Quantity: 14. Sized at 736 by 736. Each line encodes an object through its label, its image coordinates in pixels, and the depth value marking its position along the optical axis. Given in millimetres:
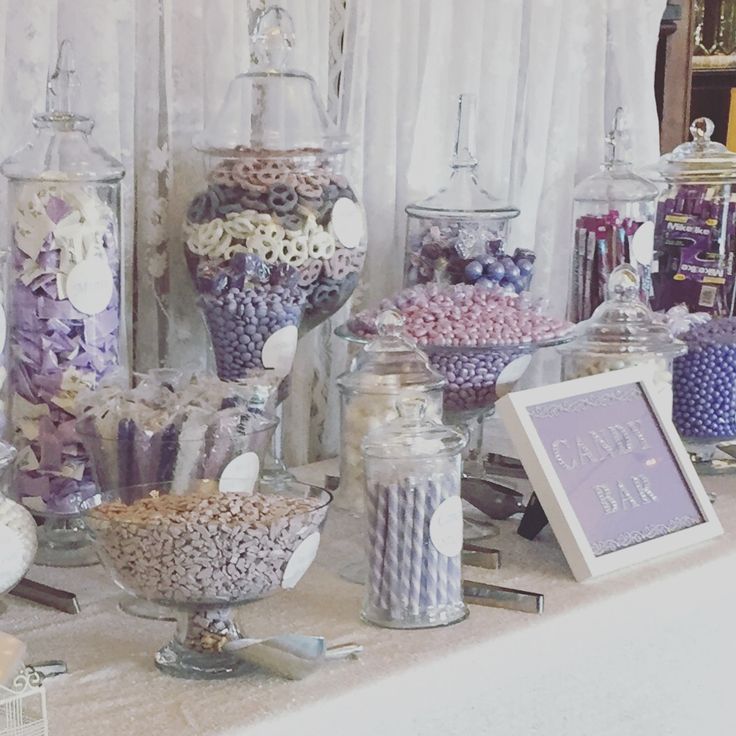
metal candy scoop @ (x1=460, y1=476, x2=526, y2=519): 2823
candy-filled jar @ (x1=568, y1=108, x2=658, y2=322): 3294
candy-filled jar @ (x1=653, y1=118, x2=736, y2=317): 3390
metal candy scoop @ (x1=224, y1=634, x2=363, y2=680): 2254
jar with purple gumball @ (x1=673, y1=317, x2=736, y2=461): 3024
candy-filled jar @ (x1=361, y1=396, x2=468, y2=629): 2395
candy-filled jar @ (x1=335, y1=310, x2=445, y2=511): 2697
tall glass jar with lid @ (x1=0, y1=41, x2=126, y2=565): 2589
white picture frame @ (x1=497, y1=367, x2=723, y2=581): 2573
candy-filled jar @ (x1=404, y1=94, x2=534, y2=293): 3102
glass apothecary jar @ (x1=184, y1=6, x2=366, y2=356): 2790
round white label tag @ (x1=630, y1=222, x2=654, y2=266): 3282
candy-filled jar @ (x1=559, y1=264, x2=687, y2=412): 2831
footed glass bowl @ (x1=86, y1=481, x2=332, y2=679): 2238
